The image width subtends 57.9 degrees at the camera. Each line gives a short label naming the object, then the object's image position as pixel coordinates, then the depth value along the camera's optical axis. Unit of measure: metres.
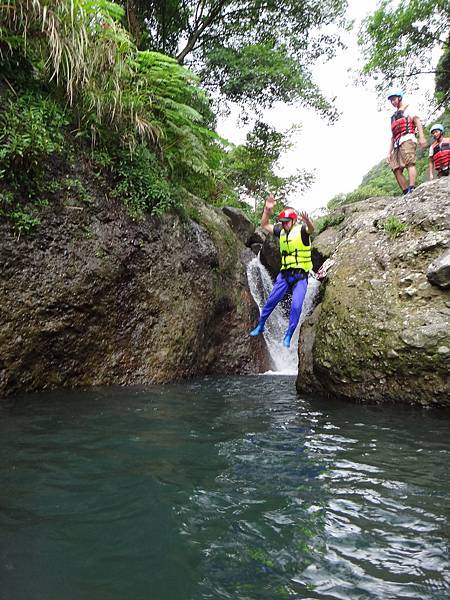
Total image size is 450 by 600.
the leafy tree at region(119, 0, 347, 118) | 11.80
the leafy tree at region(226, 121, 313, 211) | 15.43
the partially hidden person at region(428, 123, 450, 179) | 8.93
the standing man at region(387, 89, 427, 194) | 8.25
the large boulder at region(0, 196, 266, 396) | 5.32
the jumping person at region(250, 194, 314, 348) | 7.05
